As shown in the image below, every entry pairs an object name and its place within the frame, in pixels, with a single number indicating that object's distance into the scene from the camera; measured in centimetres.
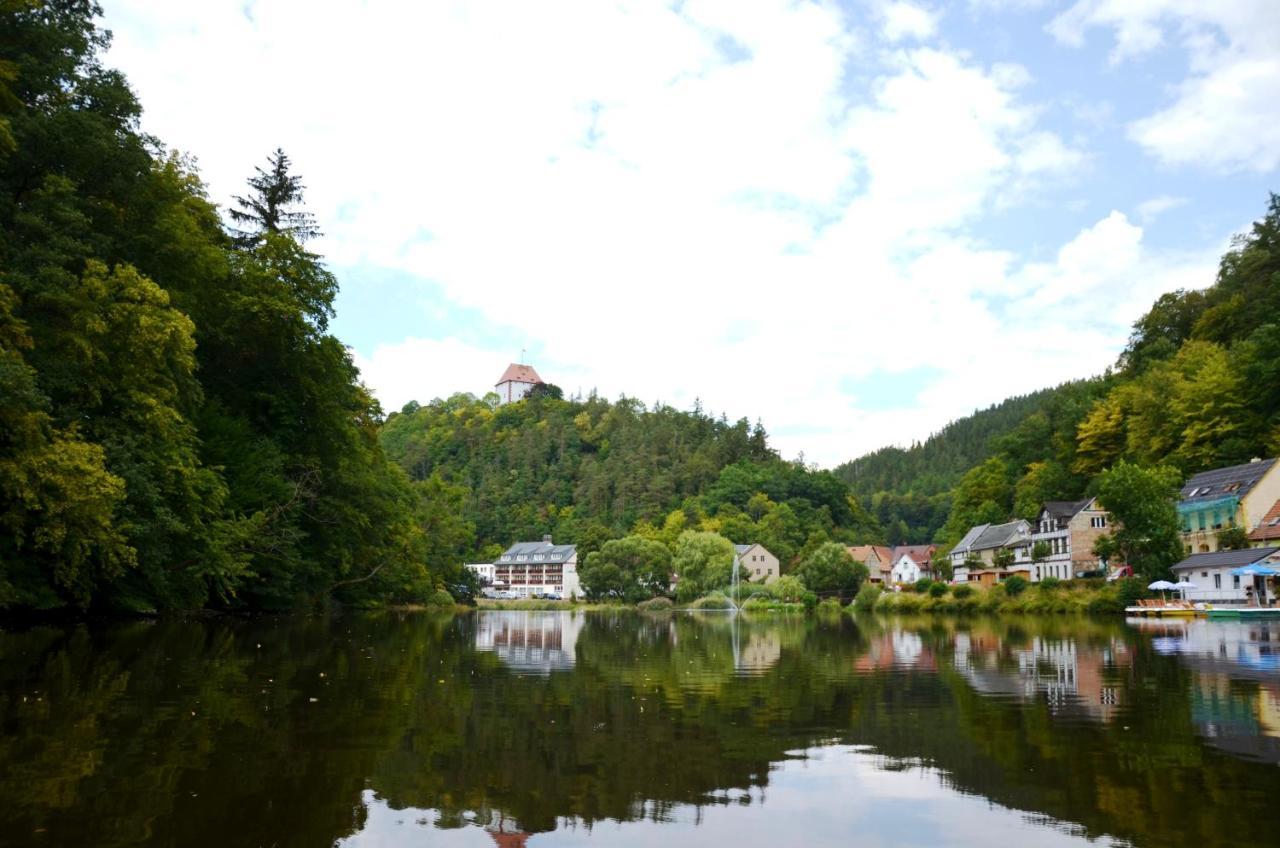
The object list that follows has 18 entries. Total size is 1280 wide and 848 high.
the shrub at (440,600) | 9059
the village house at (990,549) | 8462
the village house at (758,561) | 11806
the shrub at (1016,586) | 6738
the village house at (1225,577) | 5138
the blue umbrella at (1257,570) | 5038
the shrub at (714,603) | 9569
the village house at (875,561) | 12888
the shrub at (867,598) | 7825
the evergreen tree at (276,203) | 4769
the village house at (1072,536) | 7431
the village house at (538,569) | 14998
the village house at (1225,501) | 5825
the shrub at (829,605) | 8264
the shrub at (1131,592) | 5512
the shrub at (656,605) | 10112
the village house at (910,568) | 12275
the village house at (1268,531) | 5653
